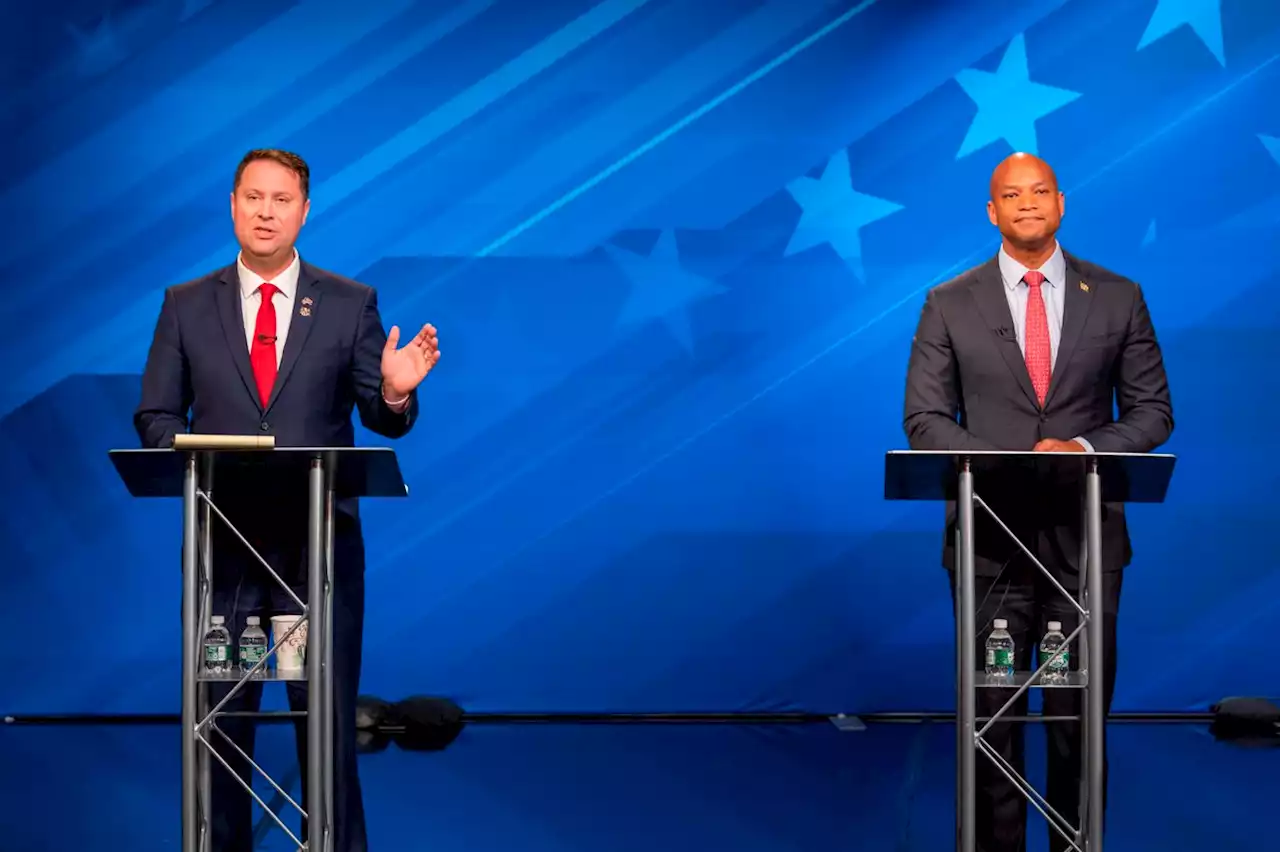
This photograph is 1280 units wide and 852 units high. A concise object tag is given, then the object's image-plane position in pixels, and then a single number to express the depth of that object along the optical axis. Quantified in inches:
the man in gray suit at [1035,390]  269.7
